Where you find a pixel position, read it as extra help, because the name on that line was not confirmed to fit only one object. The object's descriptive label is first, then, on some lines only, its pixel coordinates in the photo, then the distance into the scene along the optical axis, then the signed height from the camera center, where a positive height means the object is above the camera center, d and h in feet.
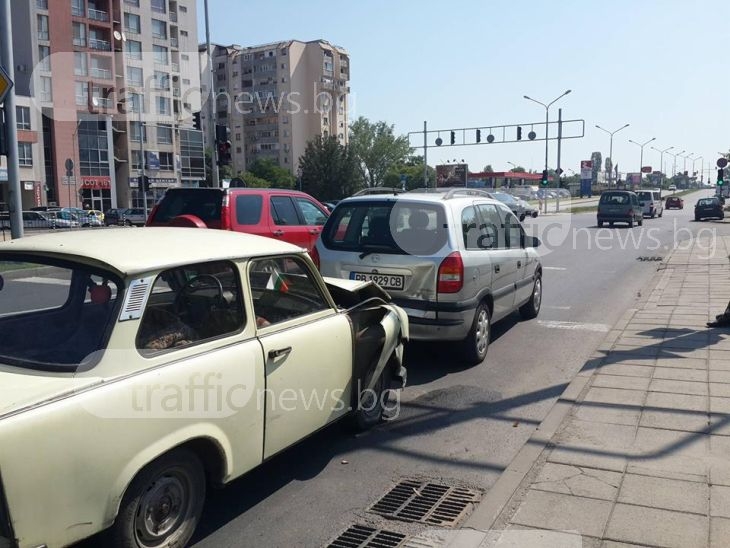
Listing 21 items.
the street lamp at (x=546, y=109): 177.68 +22.35
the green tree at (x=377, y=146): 374.22 +26.83
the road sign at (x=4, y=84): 31.01 +5.26
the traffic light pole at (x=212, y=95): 70.47 +13.64
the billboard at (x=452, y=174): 240.73 +7.23
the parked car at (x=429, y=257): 21.27 -2.04
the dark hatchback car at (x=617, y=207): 109.81 -2.34
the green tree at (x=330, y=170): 228.63 +8.48
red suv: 33.17 -0.78
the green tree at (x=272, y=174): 293.23 +9.87
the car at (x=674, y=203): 208.13 -3.37
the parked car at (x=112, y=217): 164.84 -4.74
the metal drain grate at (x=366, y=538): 11.71 -6.00
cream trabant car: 8.70 -2.69
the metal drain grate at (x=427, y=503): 12.63 -5.99
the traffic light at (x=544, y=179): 168.35 +3.53
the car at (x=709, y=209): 135.44 -3.46
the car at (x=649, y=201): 145.18 -1.93
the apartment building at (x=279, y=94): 338.75 +52.11
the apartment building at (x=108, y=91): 198.59 +33.35
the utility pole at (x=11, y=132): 41.16 +4.05
